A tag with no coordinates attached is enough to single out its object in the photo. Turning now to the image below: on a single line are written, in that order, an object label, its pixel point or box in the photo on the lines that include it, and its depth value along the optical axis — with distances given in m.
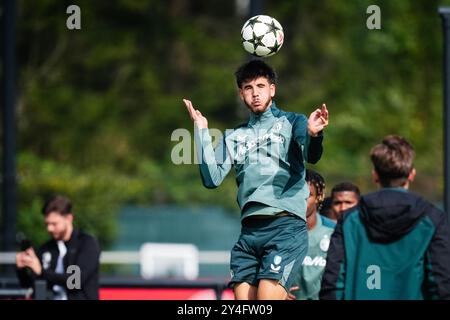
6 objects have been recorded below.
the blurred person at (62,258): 17.53
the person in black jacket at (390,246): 11.46
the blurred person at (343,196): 17.19
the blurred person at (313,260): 16.03
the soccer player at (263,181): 13.20
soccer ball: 14.16
